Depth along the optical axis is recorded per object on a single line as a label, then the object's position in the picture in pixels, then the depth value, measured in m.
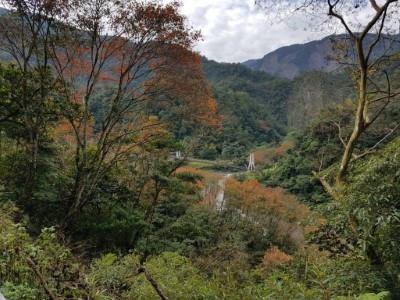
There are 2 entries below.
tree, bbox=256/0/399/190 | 4.84
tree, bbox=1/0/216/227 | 7.16
